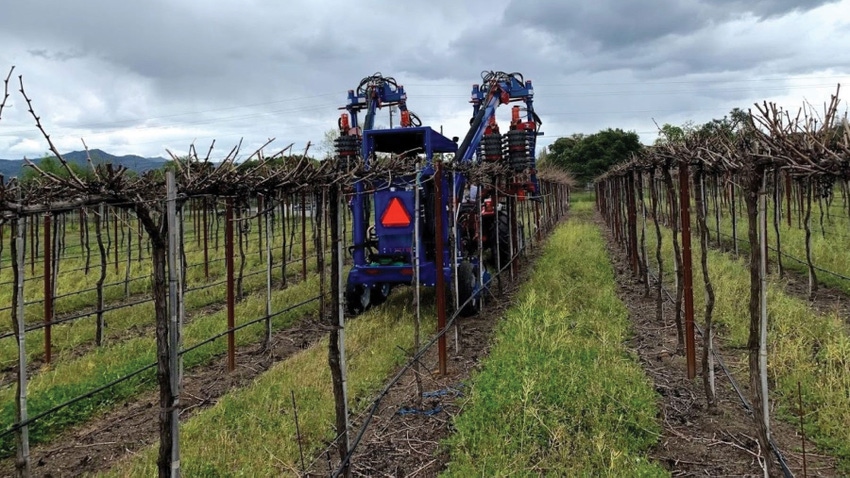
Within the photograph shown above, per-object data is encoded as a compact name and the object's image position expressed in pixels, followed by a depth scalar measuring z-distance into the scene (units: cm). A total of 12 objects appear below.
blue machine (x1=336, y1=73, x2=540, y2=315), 718
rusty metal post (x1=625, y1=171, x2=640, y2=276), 906
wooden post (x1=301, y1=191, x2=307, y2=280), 1025
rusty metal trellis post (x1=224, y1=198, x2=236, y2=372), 586
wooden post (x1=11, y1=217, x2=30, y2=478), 347
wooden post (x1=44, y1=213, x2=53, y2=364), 616
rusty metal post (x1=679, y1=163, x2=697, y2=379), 479
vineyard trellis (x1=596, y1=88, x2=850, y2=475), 249
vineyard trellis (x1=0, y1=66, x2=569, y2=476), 230
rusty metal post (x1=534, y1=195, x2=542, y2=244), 1608
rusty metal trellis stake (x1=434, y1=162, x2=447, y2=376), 535
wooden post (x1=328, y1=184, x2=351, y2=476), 355
